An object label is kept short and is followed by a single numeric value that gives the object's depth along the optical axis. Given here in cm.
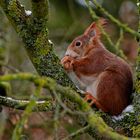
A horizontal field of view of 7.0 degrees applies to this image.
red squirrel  645
